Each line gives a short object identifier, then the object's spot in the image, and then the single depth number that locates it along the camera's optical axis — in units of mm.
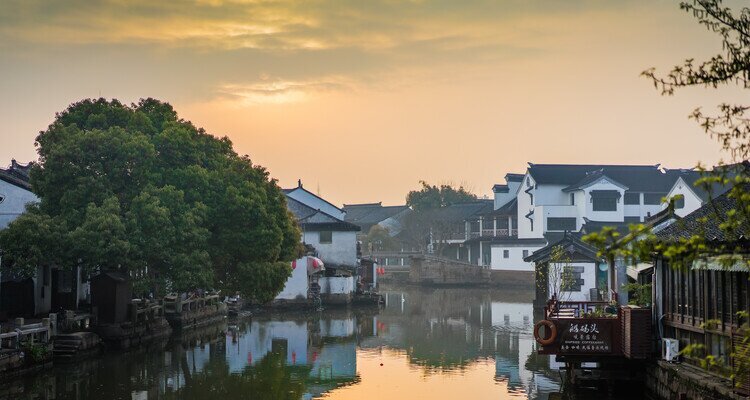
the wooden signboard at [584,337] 24609
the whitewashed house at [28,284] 38312
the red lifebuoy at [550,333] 24578
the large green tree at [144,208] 35312
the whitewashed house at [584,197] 81500
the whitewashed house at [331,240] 65500
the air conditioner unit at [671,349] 23062
